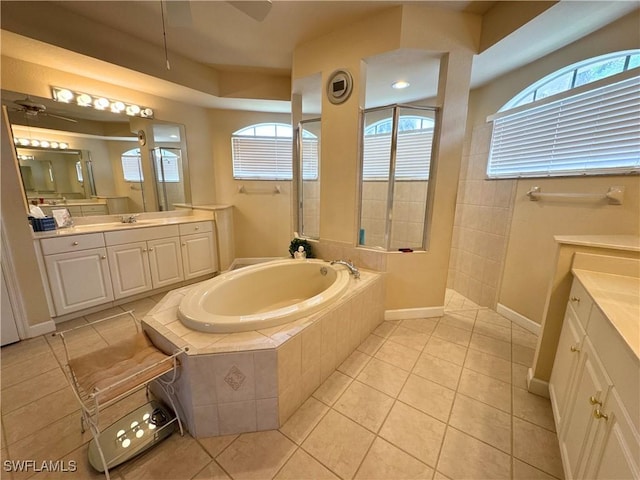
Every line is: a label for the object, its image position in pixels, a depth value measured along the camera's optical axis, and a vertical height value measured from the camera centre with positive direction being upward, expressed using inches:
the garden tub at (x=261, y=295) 54.8 -29.2
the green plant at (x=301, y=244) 105.6 -23.4
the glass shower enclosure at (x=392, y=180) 91.9 +3.3
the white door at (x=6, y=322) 77.3 -41.5
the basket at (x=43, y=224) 84.9 -12.8
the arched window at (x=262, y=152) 147.6 +20.5
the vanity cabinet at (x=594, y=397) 27.4 -27.1
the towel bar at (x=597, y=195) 66.8 -1.0
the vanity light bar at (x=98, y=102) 93.6 +32.6
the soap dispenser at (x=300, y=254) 103.7 -26.1
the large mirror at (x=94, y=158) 87.8 +10.9
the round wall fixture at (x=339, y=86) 85.7 +34.3
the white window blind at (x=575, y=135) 65.1 +16.6
